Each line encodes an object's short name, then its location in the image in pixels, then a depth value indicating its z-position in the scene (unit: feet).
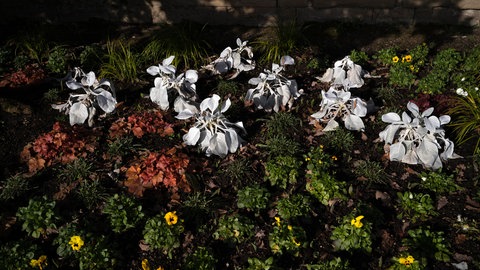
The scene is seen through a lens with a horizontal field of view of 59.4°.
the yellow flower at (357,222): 9.07
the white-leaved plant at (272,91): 12.49
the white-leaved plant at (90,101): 11.82
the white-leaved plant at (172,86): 12.04
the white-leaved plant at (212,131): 11.00
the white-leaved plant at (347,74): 13.17
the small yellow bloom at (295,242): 9.12
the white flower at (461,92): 12.66
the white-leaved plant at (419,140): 10.57
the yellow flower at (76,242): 8.76
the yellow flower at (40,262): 8.70
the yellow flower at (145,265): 8.90
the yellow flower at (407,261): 8.67
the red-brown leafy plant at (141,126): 12.05
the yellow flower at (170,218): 9.26
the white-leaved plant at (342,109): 11.52
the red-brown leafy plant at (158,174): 10.53
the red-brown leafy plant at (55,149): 11.18
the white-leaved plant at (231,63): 14.16
